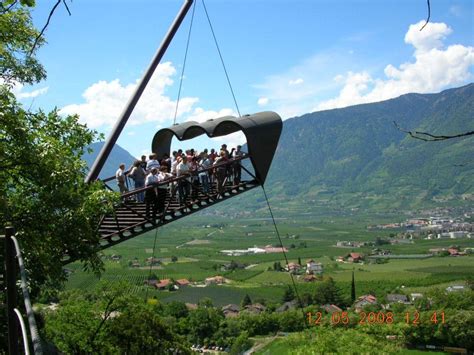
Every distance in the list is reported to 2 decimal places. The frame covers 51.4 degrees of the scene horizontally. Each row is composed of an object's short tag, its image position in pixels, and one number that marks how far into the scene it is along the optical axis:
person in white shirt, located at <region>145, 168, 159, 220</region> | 10.82
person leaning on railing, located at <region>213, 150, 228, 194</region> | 12.34
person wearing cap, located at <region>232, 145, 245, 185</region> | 12.74
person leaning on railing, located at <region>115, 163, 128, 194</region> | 12.57
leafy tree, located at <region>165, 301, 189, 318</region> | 73.75
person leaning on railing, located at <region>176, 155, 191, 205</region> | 11.62
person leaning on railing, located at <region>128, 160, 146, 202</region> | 12.48
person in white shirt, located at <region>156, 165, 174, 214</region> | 11.03
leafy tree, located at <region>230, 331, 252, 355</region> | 64.68
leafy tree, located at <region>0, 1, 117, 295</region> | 7.89
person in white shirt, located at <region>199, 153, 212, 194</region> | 12.90
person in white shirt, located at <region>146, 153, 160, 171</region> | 12.17
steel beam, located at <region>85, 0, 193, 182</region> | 10.91
